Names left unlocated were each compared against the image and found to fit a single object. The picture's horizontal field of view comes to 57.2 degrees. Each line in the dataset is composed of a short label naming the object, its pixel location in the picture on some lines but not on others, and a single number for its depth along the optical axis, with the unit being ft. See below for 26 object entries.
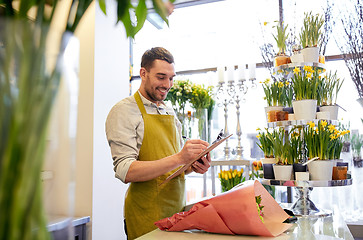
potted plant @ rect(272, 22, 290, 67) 6.93
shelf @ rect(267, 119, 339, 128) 6.17
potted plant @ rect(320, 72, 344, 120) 6.36
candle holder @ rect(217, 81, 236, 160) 10.52
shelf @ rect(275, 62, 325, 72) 6.59
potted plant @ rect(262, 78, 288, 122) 6.55
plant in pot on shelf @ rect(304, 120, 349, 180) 5.74
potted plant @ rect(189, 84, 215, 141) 10.65
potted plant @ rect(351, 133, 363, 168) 9.65
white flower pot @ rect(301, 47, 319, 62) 6.63
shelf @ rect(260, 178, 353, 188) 5.68
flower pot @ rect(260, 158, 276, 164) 6.28
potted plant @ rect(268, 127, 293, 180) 5.91
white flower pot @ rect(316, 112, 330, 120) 6.27
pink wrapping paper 3.79
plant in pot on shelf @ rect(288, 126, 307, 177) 5.86
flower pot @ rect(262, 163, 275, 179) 6.19
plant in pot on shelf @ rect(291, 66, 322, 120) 6.15
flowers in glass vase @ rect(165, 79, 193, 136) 10.73
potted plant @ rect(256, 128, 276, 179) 6.21
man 5.28
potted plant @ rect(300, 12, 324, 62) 6.63
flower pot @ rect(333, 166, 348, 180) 5.99
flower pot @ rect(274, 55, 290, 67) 6.93
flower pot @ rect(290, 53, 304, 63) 6.63
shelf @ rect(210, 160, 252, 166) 9.66
